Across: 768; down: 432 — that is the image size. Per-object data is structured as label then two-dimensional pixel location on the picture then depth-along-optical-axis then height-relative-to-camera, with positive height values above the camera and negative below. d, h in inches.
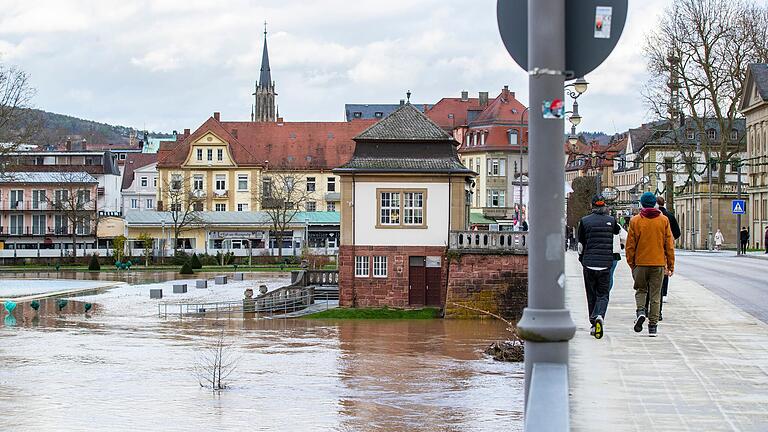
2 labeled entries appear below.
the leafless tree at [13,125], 2837.1 +289.0
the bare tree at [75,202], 4291.3 +147.1
